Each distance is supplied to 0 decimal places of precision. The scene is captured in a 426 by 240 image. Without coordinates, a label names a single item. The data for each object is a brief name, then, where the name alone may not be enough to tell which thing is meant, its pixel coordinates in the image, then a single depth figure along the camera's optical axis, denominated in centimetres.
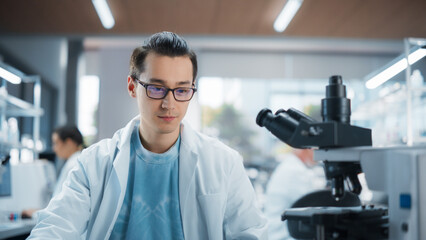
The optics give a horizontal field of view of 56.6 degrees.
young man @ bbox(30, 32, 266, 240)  133
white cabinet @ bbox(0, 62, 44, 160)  322
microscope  95
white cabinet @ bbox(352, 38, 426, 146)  299
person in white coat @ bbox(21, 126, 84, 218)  376
